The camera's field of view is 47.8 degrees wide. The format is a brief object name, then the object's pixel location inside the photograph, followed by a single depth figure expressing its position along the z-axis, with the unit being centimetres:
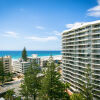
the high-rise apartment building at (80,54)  2974
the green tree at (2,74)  5109
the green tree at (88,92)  2382
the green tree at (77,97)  2358
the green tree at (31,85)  2869
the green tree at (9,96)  2841
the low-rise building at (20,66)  6912
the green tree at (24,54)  8609
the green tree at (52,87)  2323
